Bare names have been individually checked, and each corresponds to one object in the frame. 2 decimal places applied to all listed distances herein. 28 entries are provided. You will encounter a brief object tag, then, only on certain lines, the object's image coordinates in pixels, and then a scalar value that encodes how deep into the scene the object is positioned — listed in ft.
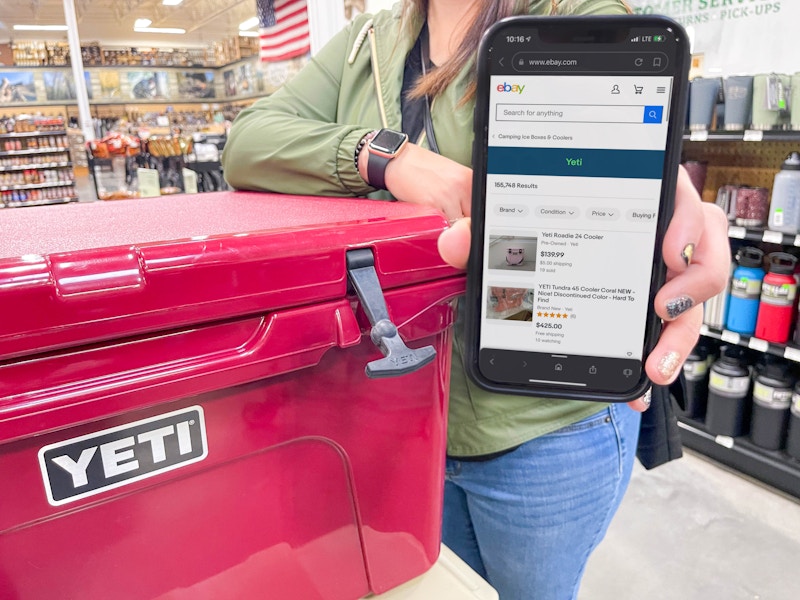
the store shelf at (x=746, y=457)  7.39
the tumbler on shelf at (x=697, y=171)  8.06
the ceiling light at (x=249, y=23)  25.00
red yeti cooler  1.10
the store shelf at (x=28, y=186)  19.90
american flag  10.18
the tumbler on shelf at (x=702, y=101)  7.70
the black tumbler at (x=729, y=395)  7.79
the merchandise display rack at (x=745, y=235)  7.28
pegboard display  8.40
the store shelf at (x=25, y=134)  19.70
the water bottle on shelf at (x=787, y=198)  6.98
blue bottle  7.50
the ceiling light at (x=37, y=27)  23.19
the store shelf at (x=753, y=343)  7.17
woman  2.00
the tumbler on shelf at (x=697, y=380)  8.28
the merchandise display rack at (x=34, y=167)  19.90
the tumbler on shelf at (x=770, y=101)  6.93
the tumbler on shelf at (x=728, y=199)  7.85
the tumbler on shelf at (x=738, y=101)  7.28
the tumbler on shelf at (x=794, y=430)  7.21
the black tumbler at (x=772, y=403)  7.36
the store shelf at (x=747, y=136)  6.86
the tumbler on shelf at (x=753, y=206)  7.59
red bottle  7.14
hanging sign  8.23
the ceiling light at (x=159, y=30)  26.35
